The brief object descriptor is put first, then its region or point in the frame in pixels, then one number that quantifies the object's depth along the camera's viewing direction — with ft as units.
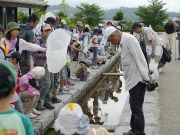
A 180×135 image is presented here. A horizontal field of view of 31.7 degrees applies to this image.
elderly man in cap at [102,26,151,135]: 13.83
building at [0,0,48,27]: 50.27
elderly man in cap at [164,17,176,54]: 46.44
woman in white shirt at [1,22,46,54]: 16.52
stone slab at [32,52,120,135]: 16.67
